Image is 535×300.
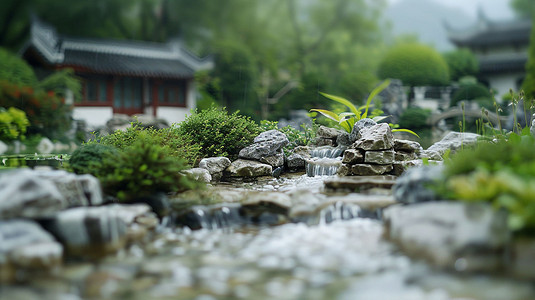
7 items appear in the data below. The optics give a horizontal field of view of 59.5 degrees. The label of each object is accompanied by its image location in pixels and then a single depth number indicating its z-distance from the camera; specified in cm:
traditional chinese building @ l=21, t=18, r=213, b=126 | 1991
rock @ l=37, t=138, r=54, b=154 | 1392
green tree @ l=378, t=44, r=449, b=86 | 2458
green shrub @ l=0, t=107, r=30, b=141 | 1053
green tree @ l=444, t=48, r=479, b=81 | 2745
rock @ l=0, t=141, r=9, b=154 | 1154
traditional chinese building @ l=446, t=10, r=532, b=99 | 2788
